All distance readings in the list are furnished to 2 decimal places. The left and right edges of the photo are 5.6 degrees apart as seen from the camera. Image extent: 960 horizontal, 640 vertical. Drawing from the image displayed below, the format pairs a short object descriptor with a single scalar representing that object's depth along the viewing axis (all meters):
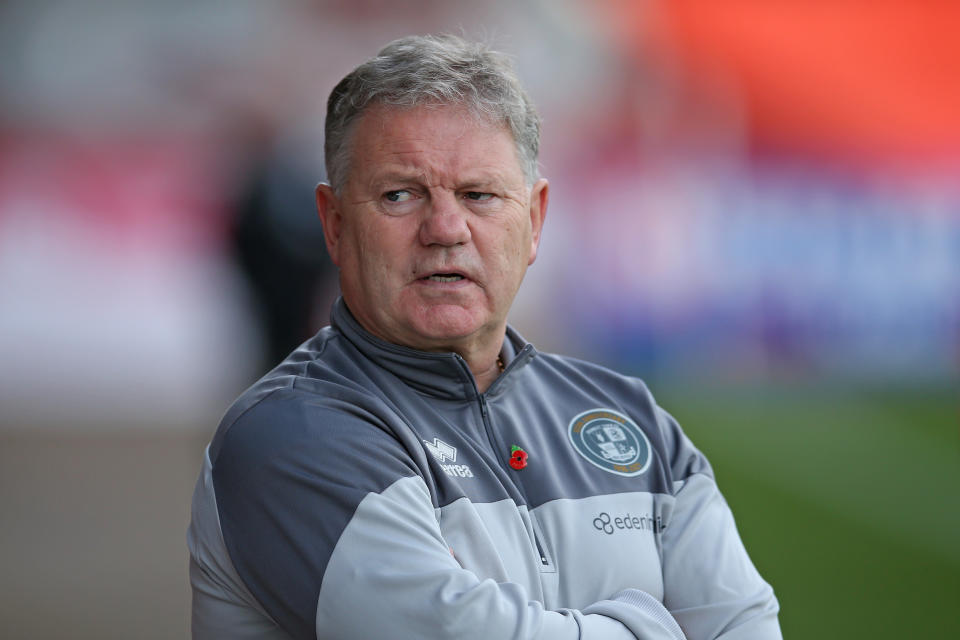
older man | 7.60
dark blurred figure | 14.55
